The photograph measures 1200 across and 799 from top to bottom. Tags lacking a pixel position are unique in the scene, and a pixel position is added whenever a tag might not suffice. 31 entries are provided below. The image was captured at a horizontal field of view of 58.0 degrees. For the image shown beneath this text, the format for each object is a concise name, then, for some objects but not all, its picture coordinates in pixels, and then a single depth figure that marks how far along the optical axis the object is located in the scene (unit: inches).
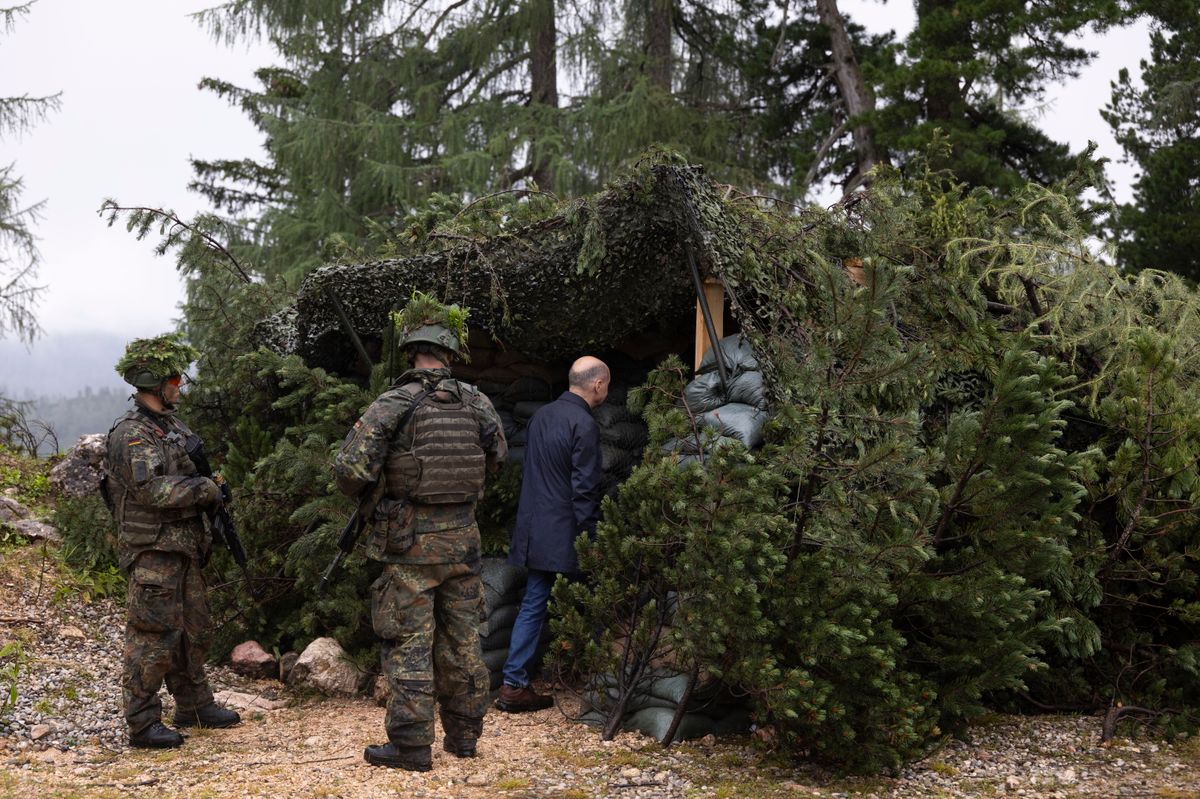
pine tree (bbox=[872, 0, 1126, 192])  492.7
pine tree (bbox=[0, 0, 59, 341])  573.7
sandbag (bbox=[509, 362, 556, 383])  294.8
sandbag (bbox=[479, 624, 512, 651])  250.8
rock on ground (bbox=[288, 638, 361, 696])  250.7
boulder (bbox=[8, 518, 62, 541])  334.3
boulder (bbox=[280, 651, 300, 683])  263.1
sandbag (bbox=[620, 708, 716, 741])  210.5
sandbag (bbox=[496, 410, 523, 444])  287.7
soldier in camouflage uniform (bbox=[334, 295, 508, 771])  194.7
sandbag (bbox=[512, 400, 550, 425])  288.7
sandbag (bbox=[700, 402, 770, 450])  219.8
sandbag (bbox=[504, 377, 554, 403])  292.5
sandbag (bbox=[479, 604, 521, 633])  250.5
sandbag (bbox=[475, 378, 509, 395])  294.0
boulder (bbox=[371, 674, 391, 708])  243.6
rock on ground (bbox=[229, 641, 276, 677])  269.9
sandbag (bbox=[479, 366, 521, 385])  295.6
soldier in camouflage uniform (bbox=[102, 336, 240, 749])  208.8
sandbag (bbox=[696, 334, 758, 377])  232.5
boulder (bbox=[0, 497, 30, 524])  343.9
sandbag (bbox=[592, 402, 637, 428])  272.4
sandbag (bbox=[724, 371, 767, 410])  224.5
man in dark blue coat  234.4
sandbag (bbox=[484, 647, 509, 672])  249.6
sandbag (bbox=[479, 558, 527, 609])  255.0
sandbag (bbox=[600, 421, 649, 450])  268.5
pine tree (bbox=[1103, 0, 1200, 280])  460.4
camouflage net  234.7
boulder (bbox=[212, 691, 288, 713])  243.0
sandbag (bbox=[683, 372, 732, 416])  232.5
